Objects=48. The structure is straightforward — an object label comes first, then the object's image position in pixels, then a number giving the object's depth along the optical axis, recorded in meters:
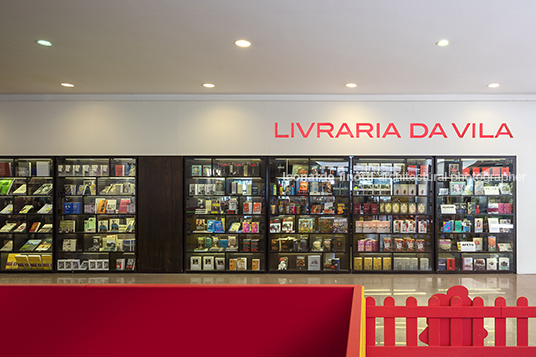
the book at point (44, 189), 6.44
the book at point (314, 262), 6.40
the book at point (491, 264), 6.30
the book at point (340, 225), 6.43
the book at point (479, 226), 6.34
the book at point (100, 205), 6.46
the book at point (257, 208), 6.45
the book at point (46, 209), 6.41
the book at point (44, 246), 6.43
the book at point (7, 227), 6.45
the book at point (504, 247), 6.29
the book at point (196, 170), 6.49
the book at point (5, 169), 6.42
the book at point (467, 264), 6.27
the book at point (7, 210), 6.46
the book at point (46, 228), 6.42
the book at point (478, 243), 6.37
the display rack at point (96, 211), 6.44
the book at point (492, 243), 6.31
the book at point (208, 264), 6.43
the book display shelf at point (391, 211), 6.36
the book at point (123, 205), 6.44
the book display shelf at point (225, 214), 6.45
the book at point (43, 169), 6.40
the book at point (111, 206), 6.45
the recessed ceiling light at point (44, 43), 3.96
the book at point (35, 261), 6.38
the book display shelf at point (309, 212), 6.43
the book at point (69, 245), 6.45
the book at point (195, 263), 6.45
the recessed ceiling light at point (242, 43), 3.93
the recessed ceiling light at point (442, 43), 3.87
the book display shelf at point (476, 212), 6.28
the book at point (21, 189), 6.45
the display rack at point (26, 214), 6.40
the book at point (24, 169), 6.44
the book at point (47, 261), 6.40
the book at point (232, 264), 6.43
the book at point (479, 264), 6.29
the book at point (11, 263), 6.37
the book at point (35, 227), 6.43
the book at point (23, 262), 6.36
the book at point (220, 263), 6.47
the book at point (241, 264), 6.44
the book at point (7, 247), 6.41
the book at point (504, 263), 6.28
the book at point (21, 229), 6.42
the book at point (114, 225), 6.48
